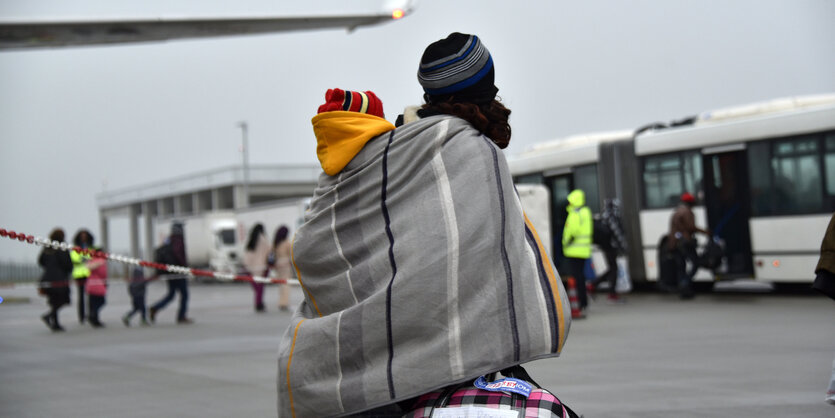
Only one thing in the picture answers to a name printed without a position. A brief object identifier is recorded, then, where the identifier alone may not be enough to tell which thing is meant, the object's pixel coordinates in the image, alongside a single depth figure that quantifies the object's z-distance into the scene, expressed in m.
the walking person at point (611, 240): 15.89
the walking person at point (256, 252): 18.08
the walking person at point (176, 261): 15.26
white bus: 15.13
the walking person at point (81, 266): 15.66
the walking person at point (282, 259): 17.52
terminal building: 56.38
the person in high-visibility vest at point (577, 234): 13.62
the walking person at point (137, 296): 15.61
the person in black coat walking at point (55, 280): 14.79
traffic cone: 12.86
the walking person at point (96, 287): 15.34
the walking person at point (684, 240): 15.32
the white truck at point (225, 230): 34.41
